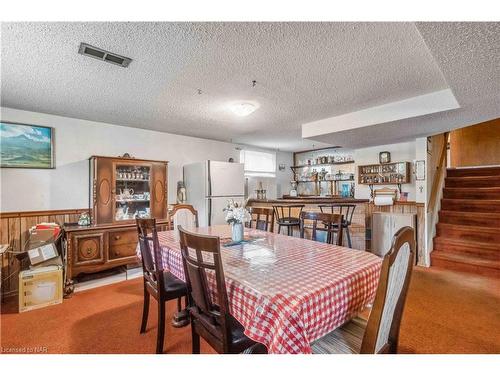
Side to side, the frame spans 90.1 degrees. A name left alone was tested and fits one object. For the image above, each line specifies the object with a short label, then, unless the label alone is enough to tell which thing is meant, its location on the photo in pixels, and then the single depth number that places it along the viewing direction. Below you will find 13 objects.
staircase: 3.63
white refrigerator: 4.24
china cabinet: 3.08
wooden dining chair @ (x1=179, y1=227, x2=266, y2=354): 1.20
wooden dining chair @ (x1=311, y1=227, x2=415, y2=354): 0.95
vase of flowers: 2.12
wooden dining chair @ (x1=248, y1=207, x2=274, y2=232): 2.92
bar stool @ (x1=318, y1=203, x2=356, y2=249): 3.62
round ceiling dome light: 2.87
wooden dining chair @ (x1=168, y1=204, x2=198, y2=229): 3.16
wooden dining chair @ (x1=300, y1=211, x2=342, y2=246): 2.21
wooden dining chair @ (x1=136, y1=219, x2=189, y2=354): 1.82
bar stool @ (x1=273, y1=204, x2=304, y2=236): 3.74
